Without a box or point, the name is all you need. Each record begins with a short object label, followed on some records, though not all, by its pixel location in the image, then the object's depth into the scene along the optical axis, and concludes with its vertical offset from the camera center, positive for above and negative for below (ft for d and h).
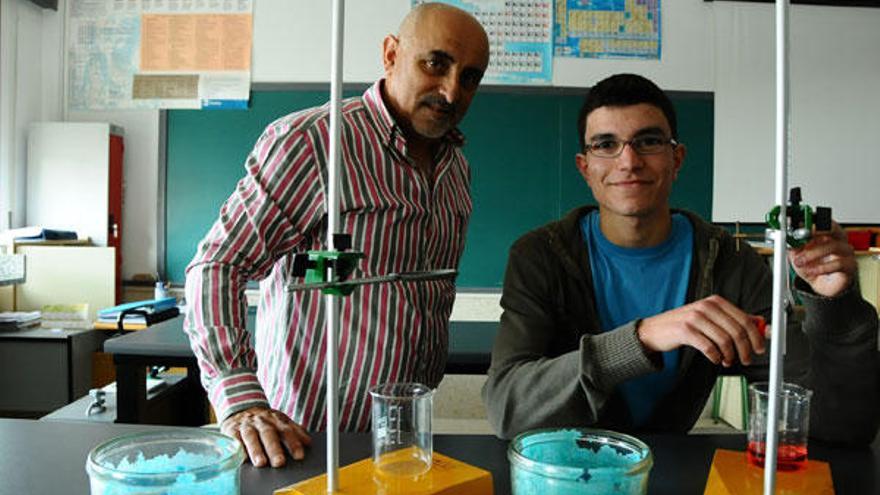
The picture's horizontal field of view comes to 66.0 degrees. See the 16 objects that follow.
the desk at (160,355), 7.15 -1.20
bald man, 4.32 +0.09
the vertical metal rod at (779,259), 1.98 -0.03
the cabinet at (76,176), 12.66 +1.17
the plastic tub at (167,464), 2.02 -0.72
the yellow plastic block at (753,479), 2.69 -0.95
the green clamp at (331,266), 2.25 -0.08
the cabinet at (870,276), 11.84 -0.45
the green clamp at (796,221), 2.08 +0.09
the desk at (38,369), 11.13 -2.18
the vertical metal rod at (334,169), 2.39 +0.26
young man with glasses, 3.44 -0.34
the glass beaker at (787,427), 2.92 -0.78
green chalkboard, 13.14 +1.60
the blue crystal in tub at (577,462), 2.01 -0.70
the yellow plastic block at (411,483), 2.54 -0.92
